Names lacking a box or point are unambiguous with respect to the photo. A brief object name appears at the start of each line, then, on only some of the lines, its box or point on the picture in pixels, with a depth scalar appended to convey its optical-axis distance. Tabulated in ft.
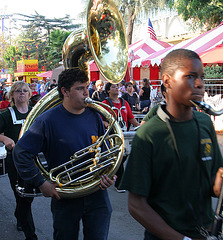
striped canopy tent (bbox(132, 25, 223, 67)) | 40.90
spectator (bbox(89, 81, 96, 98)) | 34.77
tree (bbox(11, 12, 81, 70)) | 218.38
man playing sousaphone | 8.35
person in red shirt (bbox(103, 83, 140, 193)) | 17.19
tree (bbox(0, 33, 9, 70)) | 200.74
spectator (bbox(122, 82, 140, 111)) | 27.79
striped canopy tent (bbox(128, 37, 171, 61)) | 57.27
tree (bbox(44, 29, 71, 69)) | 146.10
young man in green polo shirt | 5.09
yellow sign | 140.50
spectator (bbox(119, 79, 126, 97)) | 41.42
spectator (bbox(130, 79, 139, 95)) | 36.60
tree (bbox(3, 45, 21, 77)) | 209.67
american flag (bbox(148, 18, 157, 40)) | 64.90
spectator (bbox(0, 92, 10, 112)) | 21.91
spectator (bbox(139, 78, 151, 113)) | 33.09
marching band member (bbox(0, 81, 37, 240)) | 11.61
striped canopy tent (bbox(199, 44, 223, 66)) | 34.00
